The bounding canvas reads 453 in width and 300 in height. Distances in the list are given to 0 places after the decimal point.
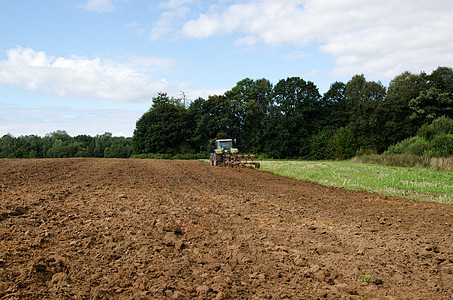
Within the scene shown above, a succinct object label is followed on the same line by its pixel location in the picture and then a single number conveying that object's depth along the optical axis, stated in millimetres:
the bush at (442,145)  32553
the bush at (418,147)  33906
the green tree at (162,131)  57219
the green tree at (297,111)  53688
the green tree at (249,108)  57938
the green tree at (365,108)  48781
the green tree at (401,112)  47312
